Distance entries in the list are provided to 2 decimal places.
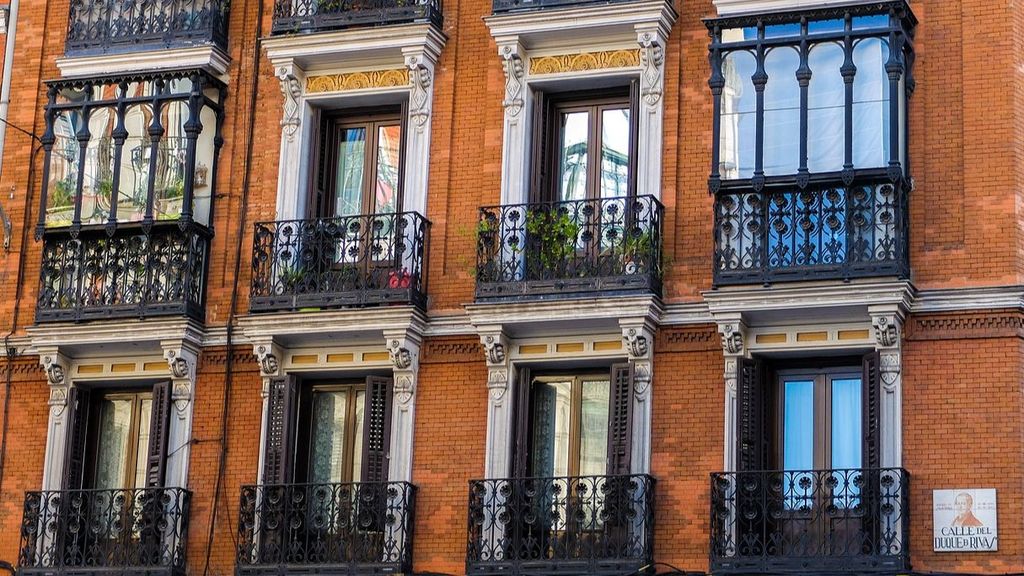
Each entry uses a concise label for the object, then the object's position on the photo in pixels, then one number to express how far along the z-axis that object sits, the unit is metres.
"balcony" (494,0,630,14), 25.05
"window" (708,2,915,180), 23.33
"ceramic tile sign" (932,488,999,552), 22.00
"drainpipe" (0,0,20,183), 27.73
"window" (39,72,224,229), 26.16
